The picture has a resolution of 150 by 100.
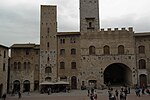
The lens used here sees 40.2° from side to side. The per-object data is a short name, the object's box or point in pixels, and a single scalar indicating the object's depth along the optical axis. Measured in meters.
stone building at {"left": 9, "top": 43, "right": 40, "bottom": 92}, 43.38
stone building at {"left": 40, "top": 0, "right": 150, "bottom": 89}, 42.22
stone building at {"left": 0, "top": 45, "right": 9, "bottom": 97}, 35.62
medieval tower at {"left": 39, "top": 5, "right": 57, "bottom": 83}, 43.06
